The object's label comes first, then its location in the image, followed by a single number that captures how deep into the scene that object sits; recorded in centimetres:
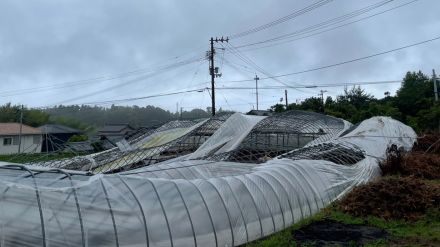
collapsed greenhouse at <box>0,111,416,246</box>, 562
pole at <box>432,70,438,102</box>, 3276
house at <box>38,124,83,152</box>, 4006
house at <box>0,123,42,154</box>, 3781
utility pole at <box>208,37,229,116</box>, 3047
